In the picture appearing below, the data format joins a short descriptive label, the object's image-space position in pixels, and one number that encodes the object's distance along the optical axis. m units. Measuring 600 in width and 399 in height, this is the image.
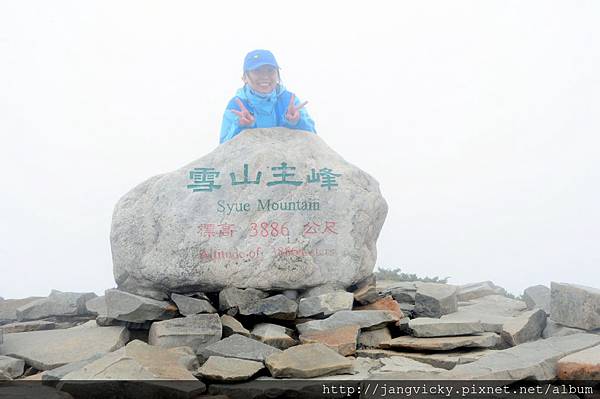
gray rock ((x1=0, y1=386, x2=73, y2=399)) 4.37
